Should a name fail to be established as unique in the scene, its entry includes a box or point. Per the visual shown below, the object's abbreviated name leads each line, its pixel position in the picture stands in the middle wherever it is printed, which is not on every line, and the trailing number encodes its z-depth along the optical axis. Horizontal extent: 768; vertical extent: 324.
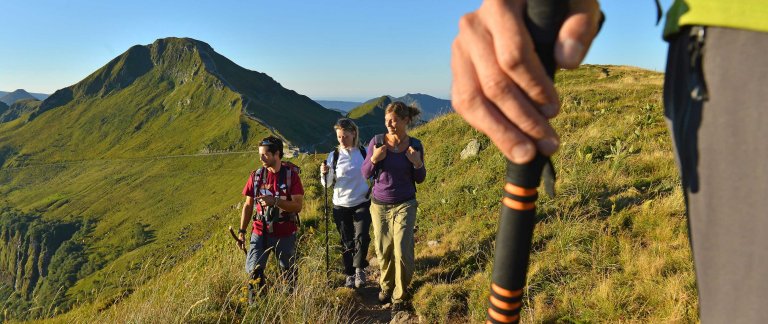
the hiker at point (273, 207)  5.77
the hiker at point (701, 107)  0.88
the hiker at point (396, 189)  5.41
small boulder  11.66
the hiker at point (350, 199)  6.48
